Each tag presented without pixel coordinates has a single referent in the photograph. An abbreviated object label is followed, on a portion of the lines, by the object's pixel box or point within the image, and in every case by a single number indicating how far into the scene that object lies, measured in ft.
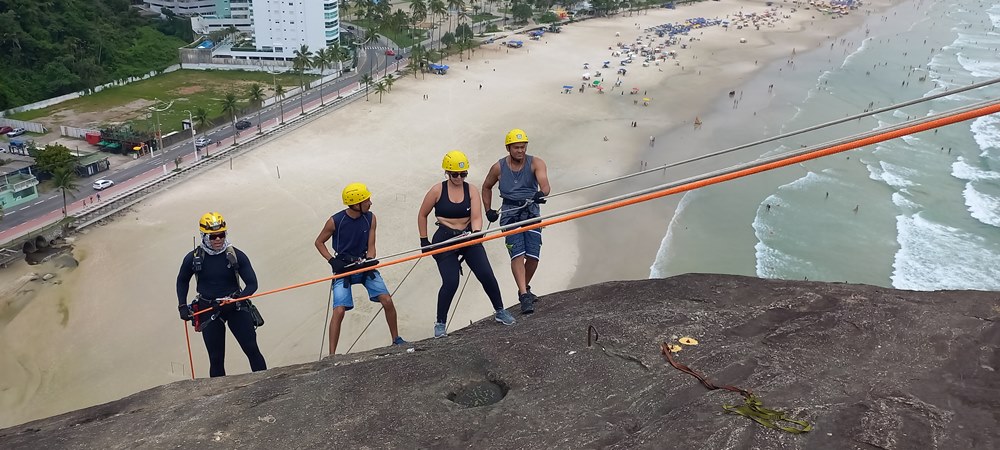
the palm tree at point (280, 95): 167.42
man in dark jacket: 28.48
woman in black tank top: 28.86
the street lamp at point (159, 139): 135.54
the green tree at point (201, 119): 145.89
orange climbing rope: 16.96
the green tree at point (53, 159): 117.70
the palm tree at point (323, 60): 207.31
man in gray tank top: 29.91
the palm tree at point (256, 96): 167.22
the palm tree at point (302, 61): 200.15
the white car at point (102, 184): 116.25
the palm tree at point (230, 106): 152.25
